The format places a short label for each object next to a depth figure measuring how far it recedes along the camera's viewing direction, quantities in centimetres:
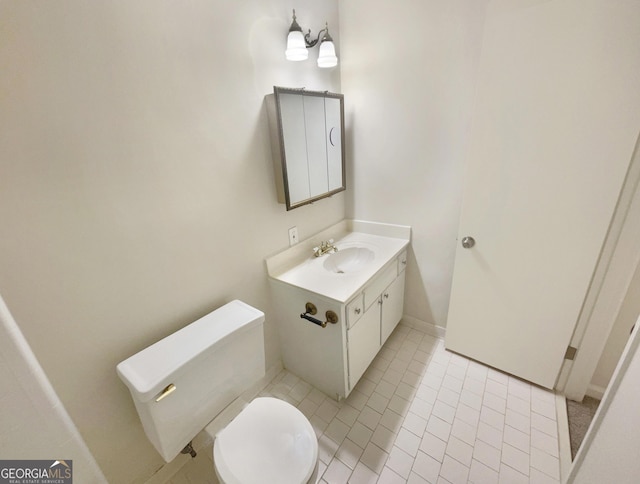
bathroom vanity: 135
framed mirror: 134
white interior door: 105
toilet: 90
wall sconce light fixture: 129
